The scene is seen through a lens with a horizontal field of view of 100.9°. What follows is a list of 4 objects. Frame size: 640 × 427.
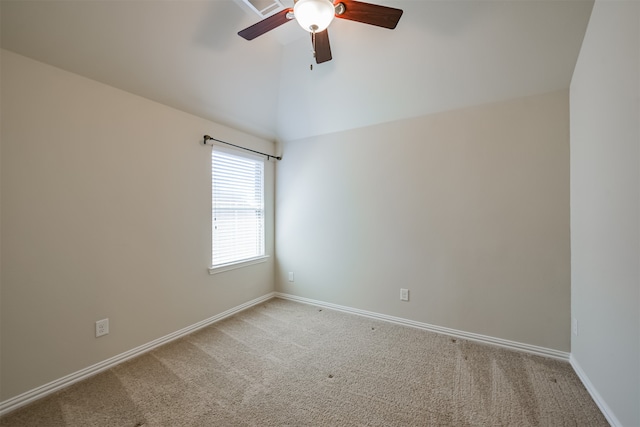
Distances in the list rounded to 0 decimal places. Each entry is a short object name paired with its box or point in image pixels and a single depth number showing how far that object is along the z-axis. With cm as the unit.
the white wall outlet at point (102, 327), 201
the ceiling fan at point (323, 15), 134
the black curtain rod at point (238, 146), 274
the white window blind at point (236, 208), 296
